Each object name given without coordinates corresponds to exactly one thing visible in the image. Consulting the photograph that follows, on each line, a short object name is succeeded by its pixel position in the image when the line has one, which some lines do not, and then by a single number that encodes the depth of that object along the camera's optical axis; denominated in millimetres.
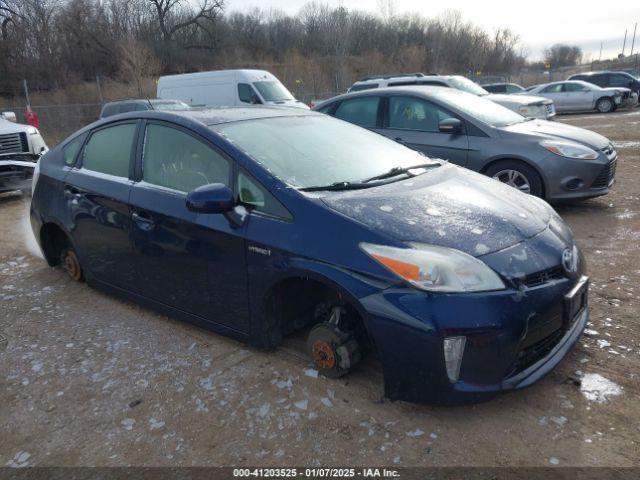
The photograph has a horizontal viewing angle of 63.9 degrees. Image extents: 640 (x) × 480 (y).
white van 16734
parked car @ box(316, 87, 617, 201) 6004
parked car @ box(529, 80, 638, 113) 22062
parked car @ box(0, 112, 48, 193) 8280
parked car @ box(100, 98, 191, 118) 13758
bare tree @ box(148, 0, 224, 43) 48819
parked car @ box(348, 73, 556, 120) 12242
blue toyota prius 2443
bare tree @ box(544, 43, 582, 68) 79375
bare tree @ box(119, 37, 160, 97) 27853
